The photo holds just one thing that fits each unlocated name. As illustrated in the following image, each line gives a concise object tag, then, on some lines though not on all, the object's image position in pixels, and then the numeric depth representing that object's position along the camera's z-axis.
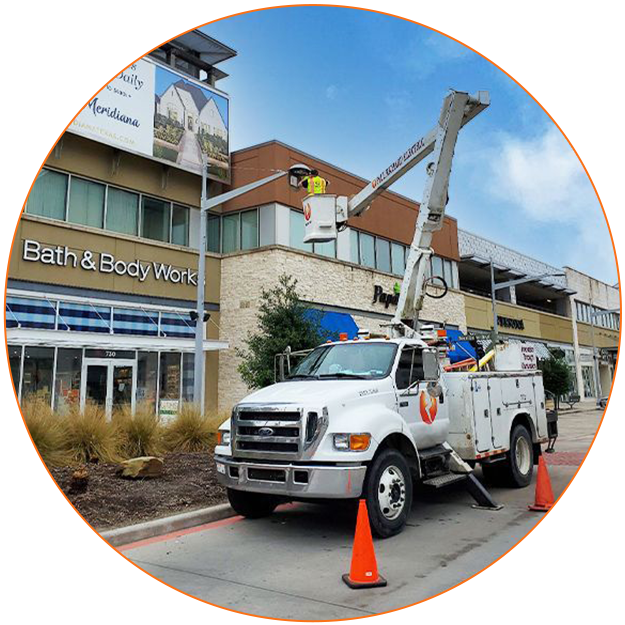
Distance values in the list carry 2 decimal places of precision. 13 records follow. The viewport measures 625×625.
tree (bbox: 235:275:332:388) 14.52
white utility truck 6.45
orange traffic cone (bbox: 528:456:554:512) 7.84
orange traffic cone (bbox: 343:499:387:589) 5.00
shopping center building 18.34
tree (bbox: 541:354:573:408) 24.77
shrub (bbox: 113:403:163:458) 10.29
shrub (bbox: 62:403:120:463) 9.50
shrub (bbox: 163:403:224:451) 11.57
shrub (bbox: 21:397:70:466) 8.78
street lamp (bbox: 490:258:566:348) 11.29
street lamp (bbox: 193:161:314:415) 14.56
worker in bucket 12.19
